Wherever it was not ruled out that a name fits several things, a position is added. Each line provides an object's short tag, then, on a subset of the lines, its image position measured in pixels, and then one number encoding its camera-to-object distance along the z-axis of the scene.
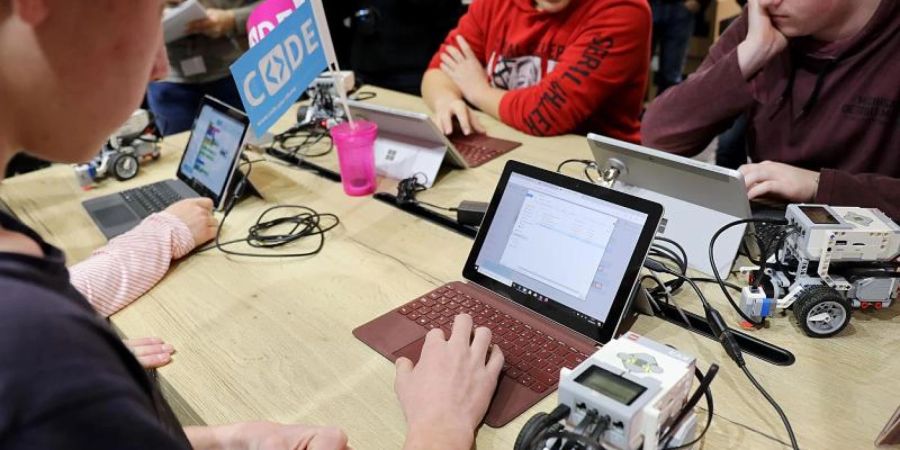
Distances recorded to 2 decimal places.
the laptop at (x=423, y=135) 1.51
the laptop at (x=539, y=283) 0.91
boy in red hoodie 1.78
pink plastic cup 1.47
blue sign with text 1.34
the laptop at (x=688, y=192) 1.06
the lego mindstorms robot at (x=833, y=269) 0.92
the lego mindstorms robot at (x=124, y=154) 1.67
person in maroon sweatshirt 1.23
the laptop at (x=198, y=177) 1.47
